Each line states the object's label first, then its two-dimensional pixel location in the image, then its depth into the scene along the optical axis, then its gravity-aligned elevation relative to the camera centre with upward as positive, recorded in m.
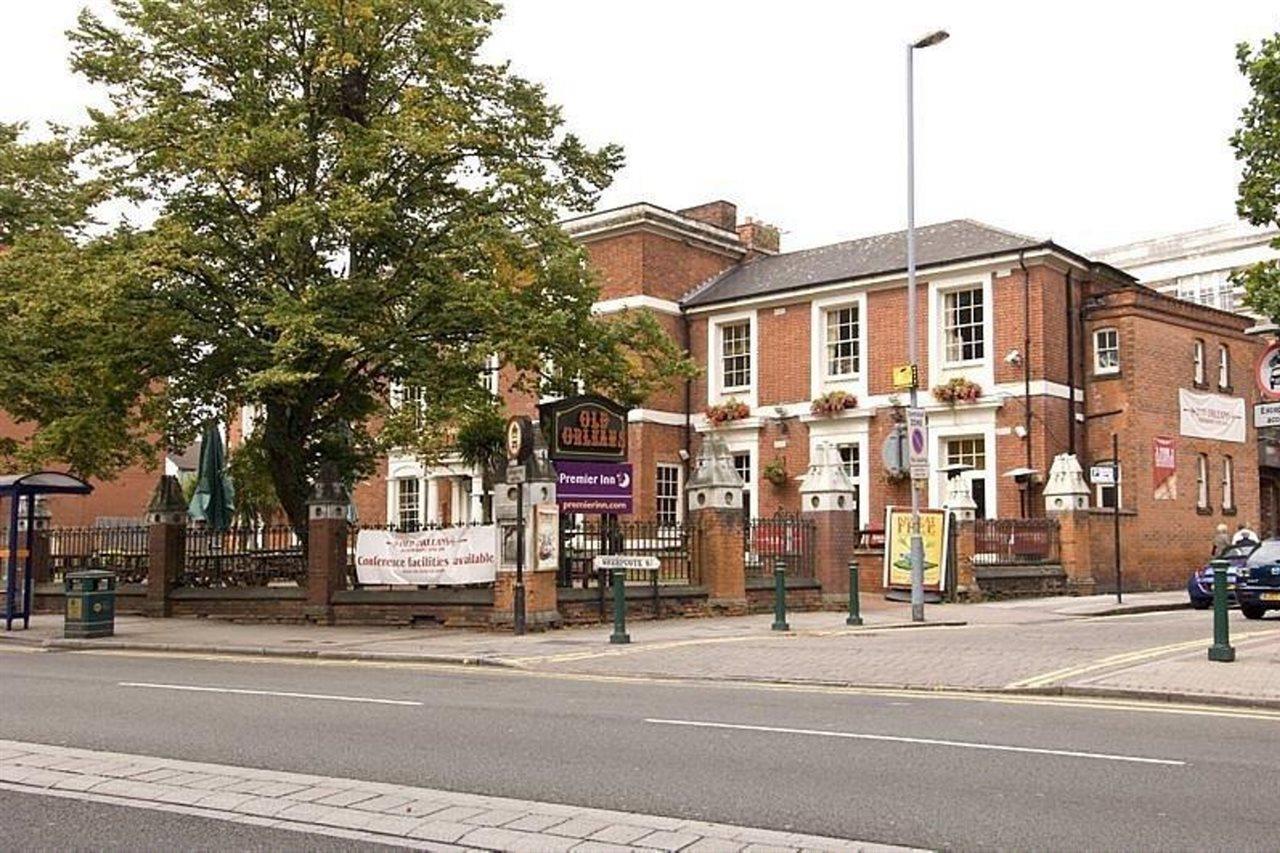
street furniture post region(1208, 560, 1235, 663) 14.21 -1.15
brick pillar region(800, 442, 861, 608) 24.55 -0.10
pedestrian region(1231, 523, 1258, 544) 27.74 -0.34
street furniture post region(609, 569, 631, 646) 17.86 -1.34
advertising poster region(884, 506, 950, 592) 26.56 -0.51
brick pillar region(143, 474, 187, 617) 25.16 -0.50
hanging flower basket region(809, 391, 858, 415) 34.84 +3.30
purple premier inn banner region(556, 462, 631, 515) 20.97 +0.59
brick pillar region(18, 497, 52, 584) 28.97 -0.54
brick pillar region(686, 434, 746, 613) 22.72 -0.11
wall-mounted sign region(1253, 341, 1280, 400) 15.32 +1.80
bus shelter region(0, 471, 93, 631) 21.69 +0.29
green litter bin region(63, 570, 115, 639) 20.55 -1.35
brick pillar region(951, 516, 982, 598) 26.98 -0.82
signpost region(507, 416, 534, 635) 20.08 +1.15
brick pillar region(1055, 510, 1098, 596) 29.47 -0.66
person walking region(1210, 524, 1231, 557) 29.55 -0.50
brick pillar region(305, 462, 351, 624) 22.27 -0.44
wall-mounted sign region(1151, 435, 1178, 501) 32.88 +1.38
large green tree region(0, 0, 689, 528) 20.38 +4.79
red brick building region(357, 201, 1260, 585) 32.31 +4.23
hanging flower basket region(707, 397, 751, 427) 37.12 +3.24
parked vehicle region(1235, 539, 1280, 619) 21.58 -1.07
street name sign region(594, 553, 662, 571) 19.55 -0.64
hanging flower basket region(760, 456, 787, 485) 35.94 +1.42
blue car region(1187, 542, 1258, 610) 25.27 -1.20
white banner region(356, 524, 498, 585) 20.84 -0.58
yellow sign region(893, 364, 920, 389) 21.53 +2.47
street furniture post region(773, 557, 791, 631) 19.20 -1.18
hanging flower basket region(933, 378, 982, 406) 32.69 +3.37
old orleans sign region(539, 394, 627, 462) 20.89 +1.57
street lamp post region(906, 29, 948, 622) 21.58 +4.24
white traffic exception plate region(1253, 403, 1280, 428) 15.50 +1.32
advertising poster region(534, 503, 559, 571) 19.83 -0.25
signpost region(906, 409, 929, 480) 21.33 +1.31
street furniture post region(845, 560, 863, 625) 20.23 -1.26
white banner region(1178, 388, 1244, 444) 34.38 +2.93
